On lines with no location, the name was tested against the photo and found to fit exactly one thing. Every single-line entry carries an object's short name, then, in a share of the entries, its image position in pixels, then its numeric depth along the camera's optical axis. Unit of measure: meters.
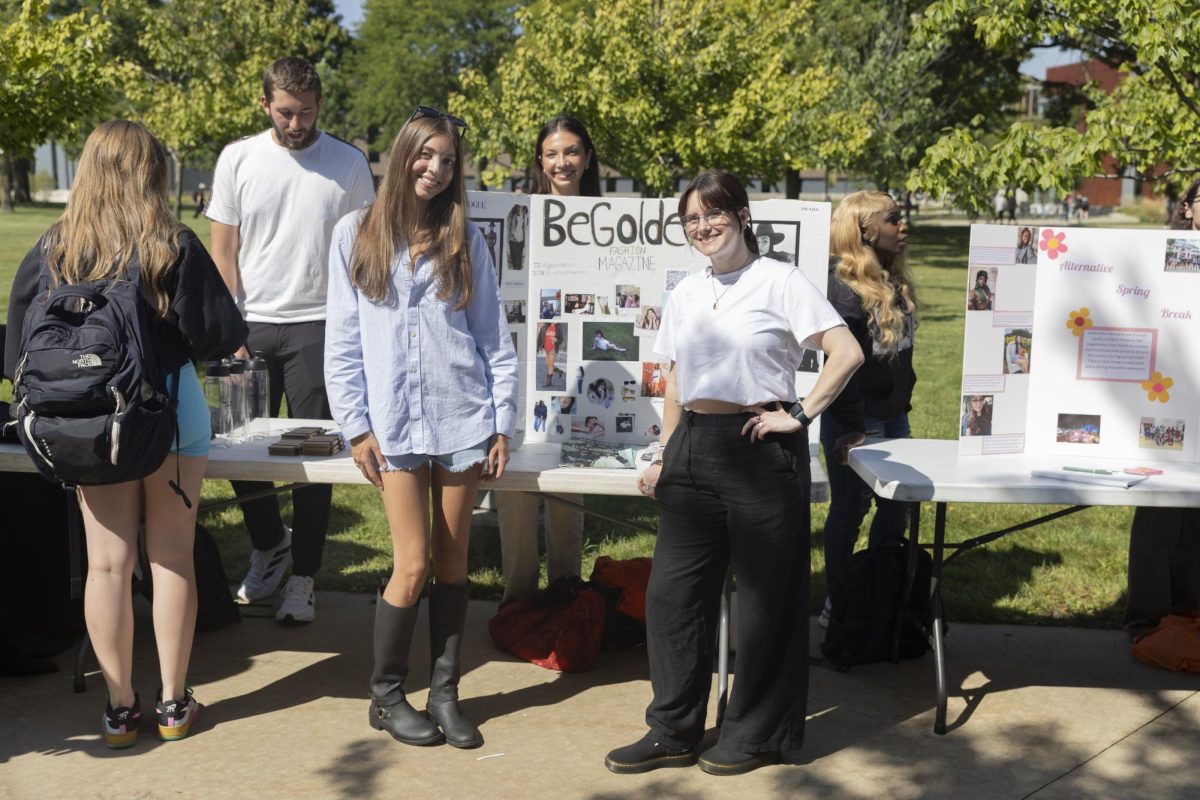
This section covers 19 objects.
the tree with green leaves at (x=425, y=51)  51.56
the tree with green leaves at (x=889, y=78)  29.98
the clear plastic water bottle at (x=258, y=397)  4.77
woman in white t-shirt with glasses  3.63
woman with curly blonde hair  4.68
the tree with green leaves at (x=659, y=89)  17.00
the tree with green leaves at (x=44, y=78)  10.37
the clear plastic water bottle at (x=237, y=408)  4.62
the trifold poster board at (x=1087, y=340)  4.45
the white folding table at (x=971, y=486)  4.03
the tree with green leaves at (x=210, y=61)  32.34
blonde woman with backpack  3.68
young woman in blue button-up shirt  3.77
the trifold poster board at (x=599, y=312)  4.80
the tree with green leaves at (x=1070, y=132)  8.41
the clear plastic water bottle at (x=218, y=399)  4.58
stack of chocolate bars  4.32
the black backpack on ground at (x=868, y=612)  4.76
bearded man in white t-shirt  4.91
